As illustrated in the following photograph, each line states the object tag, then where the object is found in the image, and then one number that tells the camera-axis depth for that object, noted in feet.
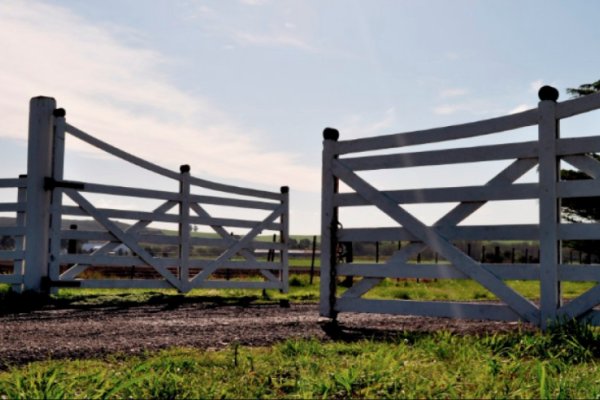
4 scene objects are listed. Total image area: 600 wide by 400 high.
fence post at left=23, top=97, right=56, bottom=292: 33.50
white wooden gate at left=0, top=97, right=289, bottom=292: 33.91
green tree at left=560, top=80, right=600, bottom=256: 92.89
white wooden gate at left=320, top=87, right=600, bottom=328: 20.20
